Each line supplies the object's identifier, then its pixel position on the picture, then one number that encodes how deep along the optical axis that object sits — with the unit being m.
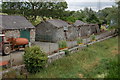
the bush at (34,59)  11.99
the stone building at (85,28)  31.97
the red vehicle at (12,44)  15.28
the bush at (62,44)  18.09
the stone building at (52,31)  25.52
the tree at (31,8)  28.88
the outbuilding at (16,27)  19.17
